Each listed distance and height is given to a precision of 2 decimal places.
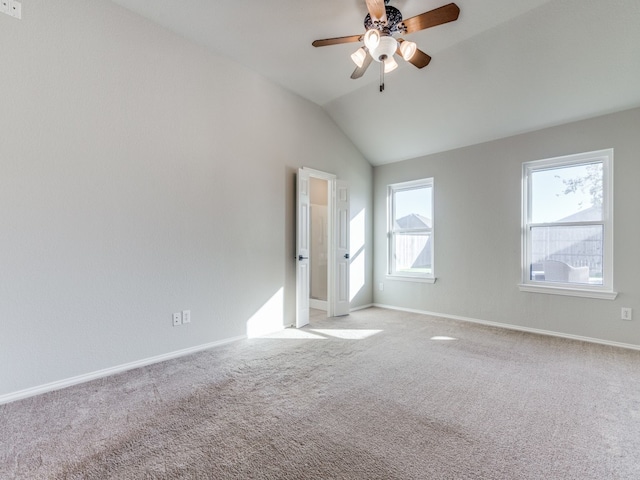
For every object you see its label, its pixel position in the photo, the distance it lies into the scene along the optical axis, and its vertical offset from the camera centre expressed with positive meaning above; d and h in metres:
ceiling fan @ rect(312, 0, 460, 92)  2.11 +1.53
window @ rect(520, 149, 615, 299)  3.46 +0.15
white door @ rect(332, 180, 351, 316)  4.71 -0.19
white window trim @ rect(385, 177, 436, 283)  4.79 +0.07
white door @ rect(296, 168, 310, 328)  4.09 -0.15
